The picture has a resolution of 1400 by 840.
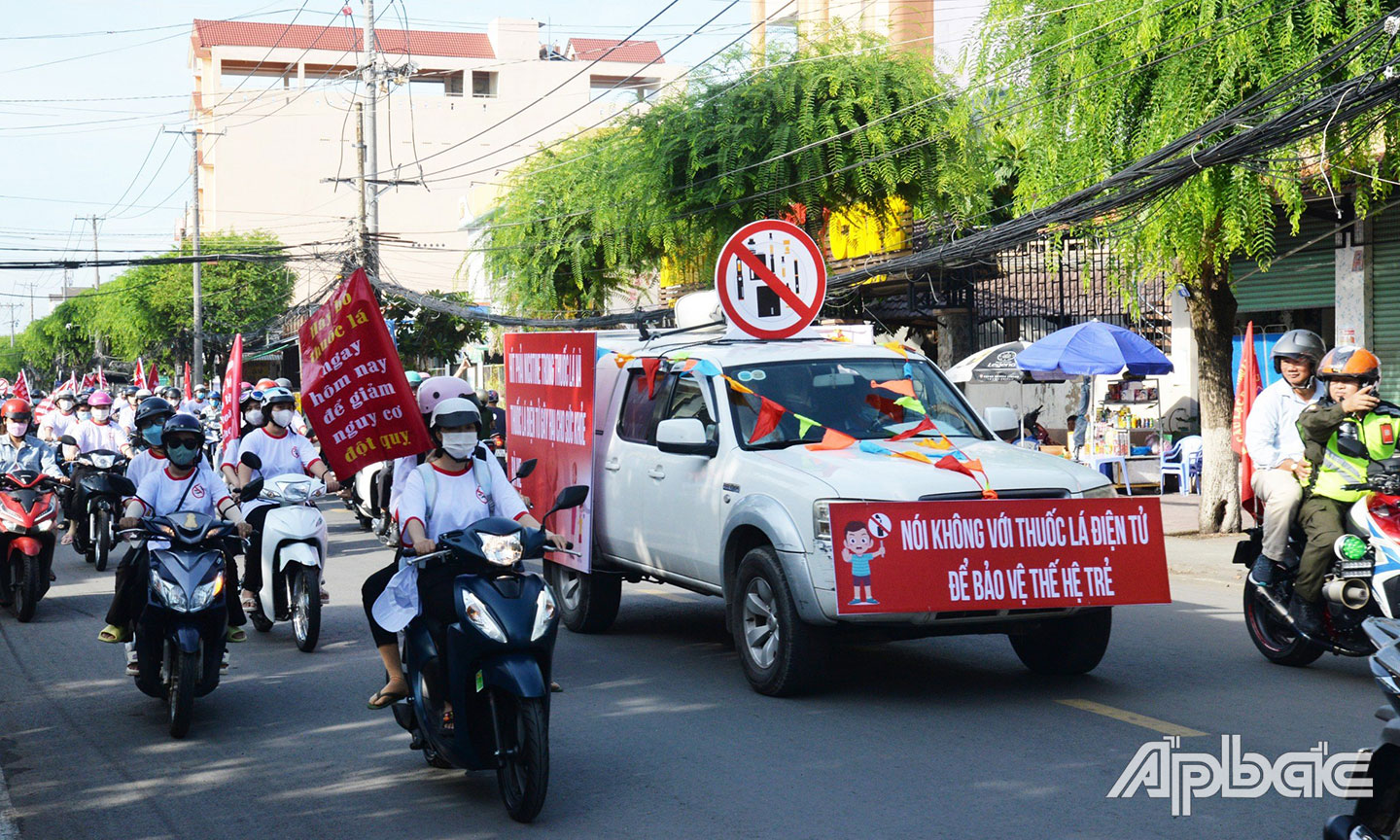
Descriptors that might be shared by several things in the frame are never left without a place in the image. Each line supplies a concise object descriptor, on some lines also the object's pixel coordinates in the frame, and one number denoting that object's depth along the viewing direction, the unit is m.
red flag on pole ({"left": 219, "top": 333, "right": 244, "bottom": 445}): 12.11
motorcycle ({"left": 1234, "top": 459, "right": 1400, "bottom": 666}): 7.24
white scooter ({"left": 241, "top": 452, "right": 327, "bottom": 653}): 9.94
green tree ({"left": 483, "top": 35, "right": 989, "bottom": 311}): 19.91
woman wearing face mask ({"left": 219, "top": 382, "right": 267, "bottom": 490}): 10.88
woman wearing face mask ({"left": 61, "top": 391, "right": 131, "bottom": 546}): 16.02
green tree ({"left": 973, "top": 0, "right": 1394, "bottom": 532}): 12.45
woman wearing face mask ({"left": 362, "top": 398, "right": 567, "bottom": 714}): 6.55
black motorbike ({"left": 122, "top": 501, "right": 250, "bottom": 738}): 7.30
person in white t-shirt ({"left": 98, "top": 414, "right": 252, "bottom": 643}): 7.80
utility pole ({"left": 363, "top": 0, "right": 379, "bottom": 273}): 34.72
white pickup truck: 7.38
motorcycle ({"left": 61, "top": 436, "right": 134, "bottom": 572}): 14.55
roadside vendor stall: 19.70
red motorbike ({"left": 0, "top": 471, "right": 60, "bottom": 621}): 11.39
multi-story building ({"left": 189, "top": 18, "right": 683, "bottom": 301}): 80.62
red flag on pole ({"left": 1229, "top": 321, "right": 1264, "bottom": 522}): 9.78
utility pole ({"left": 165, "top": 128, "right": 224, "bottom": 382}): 51.40
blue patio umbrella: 19.62
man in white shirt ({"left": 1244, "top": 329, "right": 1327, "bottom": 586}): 8.16
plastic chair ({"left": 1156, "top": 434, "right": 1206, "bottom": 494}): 20.95
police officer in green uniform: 7.78
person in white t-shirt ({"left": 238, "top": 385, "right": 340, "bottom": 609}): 10.59
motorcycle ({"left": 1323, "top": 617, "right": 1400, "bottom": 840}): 3.96
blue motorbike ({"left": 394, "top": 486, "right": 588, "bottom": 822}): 5.52
